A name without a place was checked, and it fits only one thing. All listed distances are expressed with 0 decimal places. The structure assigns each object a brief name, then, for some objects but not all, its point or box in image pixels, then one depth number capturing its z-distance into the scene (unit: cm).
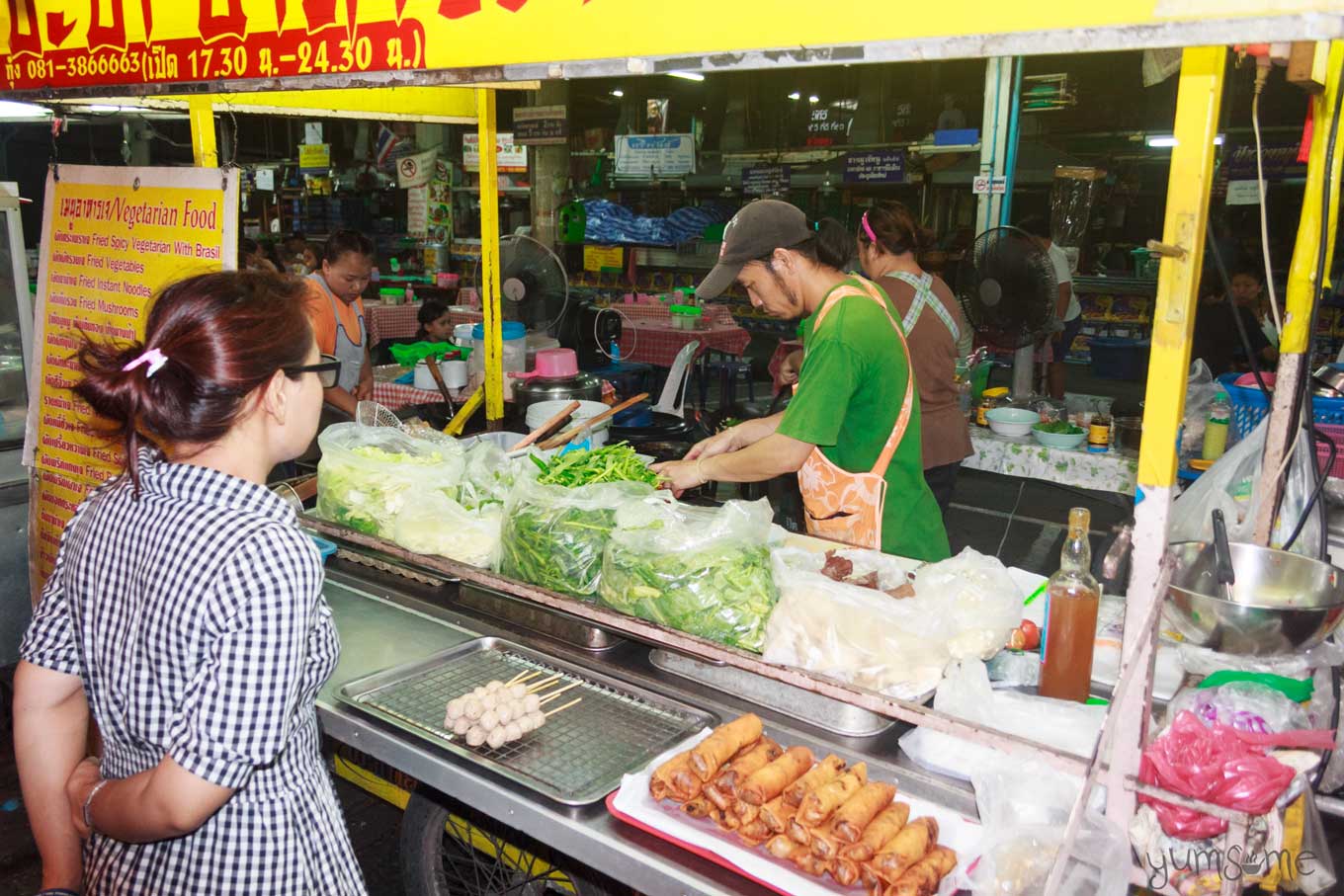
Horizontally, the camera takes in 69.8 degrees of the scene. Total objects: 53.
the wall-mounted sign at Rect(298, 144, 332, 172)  1506
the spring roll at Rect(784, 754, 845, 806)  180
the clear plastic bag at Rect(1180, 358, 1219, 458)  477
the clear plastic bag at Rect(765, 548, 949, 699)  205
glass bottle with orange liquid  191
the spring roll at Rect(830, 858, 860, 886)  163
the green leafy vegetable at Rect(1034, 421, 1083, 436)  537
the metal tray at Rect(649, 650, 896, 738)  211
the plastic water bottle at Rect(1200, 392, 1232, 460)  463
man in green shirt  278
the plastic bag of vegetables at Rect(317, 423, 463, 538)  282
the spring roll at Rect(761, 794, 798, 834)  174
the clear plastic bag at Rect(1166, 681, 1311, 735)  197
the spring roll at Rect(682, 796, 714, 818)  182
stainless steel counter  174
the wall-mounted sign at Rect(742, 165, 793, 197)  1472
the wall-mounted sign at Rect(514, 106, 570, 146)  1130
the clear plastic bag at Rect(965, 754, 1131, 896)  146
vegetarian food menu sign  312
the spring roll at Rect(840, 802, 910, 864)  165
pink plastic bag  171
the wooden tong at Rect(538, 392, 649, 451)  333
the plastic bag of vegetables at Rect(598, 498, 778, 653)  218
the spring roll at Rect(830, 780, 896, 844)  169
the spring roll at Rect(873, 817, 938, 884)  161
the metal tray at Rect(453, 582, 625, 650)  251
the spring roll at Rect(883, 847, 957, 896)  159
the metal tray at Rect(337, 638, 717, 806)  199
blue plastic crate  426
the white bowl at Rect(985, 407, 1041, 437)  549
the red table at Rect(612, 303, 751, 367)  1036
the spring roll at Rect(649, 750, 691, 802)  184
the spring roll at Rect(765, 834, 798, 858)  170
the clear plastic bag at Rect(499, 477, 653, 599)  240
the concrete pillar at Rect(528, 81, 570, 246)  1334
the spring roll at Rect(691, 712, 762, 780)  185
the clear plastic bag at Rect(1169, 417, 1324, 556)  283
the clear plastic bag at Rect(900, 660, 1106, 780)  187
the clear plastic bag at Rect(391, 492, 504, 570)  265
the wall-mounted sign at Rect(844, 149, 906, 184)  1328
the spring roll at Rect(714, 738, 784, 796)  182
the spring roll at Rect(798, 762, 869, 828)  173
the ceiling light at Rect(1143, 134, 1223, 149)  1146
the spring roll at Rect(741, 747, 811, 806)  178
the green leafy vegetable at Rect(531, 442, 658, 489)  268
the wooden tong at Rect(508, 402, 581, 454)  325
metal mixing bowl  206
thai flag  1448
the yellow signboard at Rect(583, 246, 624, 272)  1596
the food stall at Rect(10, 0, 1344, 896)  148
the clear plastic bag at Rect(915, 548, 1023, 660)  211
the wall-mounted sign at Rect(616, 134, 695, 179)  1475
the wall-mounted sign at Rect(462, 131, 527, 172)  895
